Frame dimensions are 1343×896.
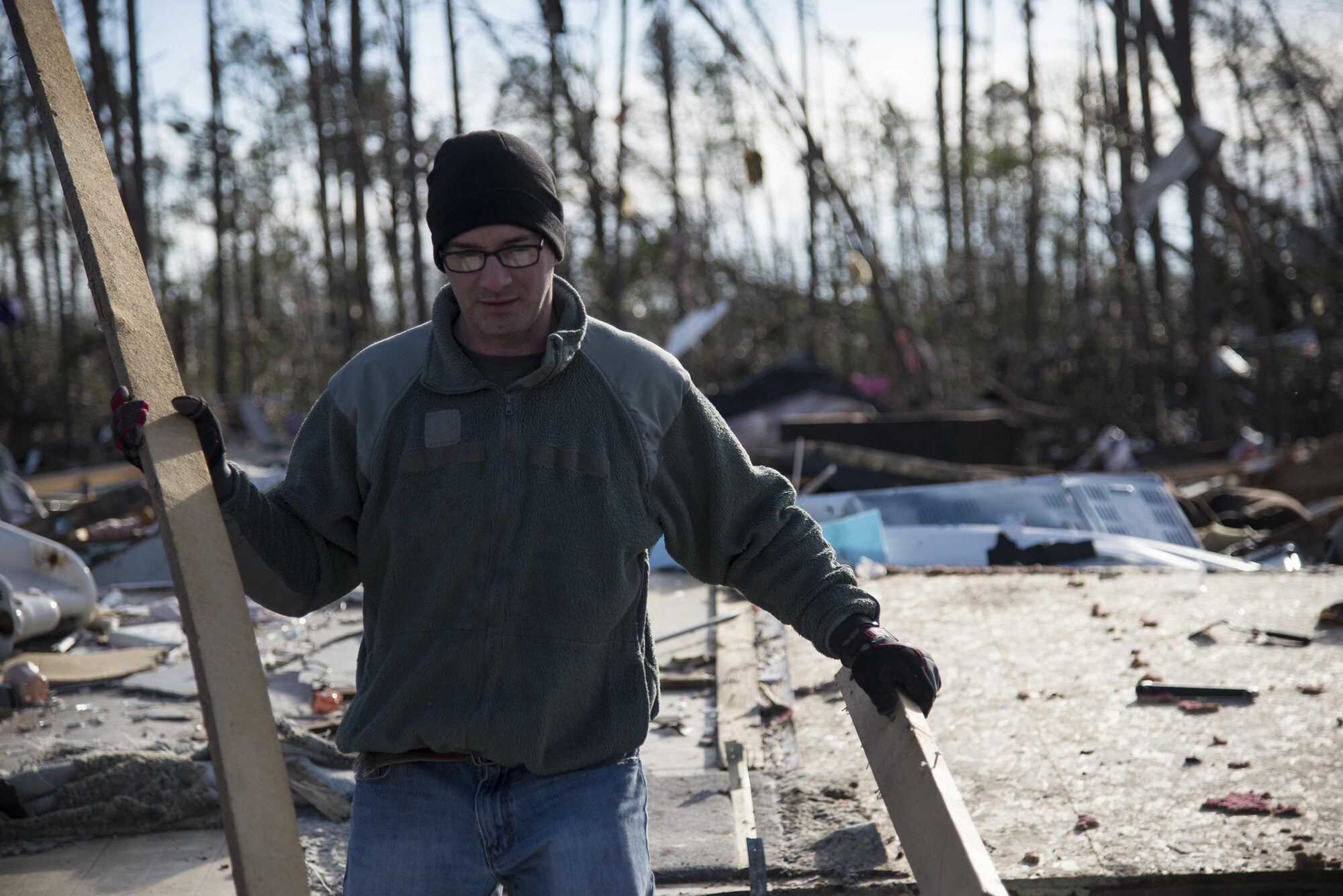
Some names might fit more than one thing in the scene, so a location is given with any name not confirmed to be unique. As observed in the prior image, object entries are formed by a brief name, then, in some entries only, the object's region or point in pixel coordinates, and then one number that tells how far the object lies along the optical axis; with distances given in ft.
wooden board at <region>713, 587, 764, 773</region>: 12.54
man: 6.12
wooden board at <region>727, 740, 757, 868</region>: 9.95
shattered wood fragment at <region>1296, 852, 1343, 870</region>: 8.81
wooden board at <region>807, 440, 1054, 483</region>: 28.32
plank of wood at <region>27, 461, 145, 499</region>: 41.01
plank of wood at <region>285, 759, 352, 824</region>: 11.18
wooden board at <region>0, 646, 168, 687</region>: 16.02
